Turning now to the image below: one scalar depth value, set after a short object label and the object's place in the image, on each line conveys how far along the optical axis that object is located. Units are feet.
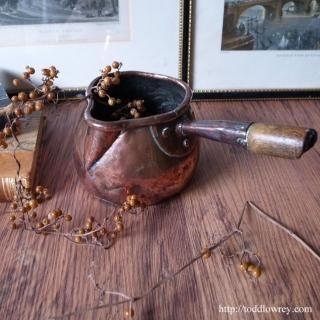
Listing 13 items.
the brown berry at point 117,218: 1.42
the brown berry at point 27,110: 1.35
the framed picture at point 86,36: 1.95
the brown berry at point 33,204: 1.43
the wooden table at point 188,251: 1.20
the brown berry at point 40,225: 1.43
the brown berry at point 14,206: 1.48
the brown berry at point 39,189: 1.51
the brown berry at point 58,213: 1.38
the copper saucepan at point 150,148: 1.29
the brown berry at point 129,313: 1.14
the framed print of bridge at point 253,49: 2.01
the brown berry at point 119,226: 1.40
